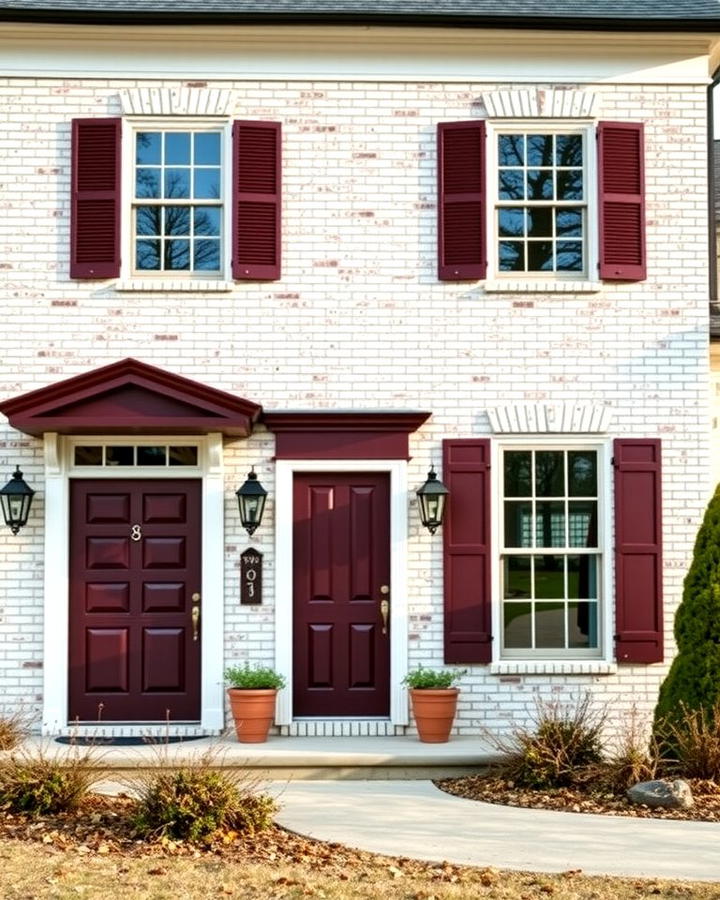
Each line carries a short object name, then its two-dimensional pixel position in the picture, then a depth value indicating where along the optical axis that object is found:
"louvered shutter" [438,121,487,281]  10.66
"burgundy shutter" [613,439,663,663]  10.52
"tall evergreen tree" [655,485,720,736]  8.74
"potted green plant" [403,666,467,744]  9.93
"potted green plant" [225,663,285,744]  9.85
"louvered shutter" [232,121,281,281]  10.60
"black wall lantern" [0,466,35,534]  10.25
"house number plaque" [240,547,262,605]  10.48
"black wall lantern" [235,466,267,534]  10.27
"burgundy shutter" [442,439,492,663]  10.48
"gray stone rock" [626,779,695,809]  8.00
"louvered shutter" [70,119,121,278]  10.55
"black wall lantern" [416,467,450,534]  10.33
